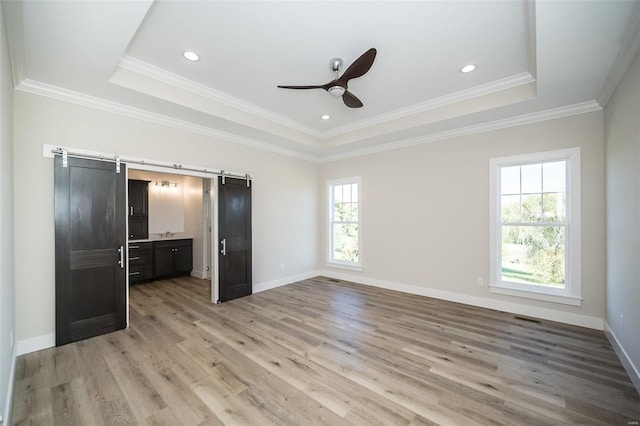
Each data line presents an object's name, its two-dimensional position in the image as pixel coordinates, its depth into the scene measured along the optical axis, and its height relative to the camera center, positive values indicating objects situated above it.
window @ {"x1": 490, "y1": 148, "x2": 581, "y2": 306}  3.48 -0.22
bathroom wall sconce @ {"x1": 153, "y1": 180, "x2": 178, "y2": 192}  6.22 +0.66
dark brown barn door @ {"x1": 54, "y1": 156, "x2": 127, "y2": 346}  2.91 -0.42
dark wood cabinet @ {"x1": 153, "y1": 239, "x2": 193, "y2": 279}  5.69 -1.04
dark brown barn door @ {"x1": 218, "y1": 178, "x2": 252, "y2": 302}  4.38 -0.45
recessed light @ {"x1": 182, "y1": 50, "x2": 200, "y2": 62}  2.75 +1.69
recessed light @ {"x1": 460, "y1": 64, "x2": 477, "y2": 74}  2.98 +1.66
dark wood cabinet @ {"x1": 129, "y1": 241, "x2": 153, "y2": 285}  5.36 -1.05
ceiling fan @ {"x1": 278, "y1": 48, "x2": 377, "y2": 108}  2.36 +1.37
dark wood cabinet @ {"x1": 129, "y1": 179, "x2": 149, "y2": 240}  5.73 +0.08
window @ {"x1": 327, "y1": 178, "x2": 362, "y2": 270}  5.80 -0.28
